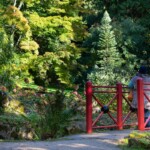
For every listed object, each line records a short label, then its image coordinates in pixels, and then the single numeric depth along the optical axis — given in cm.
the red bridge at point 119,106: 1093
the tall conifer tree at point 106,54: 2494
